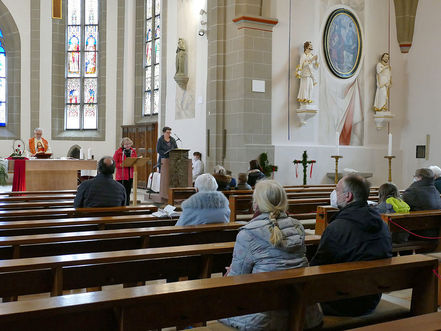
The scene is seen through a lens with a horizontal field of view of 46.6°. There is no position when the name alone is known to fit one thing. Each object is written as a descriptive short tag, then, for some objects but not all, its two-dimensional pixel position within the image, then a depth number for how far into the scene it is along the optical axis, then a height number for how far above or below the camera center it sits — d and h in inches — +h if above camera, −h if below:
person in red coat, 386.6 -8.5
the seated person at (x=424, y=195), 237.5 -20.2
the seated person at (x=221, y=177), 292.8 -16.1
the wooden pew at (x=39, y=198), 270.0 -27.6
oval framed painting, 518.6 +111.5
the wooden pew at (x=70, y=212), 206.2 -27.5
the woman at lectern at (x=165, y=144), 451.5 +4.0
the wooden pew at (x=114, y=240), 143.8 -28.0
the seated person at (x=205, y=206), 185.2 -21.0
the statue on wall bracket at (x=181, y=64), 542.6 +90.0
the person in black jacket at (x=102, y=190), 231.5 -19.5
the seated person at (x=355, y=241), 120.1 -21.8
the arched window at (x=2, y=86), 690.8 +81.2
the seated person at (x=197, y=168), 465.7 -17.4
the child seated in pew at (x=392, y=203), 218.2 -22.3
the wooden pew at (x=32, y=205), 237.5 -27.8
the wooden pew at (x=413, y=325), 82.2 -28.5
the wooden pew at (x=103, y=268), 109.7 -28.3
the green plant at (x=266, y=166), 460.8 -14.5
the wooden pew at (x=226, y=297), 76.2 -26.5
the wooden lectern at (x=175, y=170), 419.8 -17.6
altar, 407.8 -21.6
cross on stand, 470.9 -10.7
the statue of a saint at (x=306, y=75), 480.1 +71.1
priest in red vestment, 454.9 +1.5
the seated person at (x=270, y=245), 110.6 -20.9
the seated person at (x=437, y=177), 301.9 -14.8
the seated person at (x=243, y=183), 323.9 -21.2
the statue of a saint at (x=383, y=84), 541.3 +71.5
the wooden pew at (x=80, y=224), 173.6 -27.5
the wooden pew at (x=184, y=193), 297.1 -26.1
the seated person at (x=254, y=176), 358.4 -18.4
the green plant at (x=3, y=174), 618.1 -34.4
